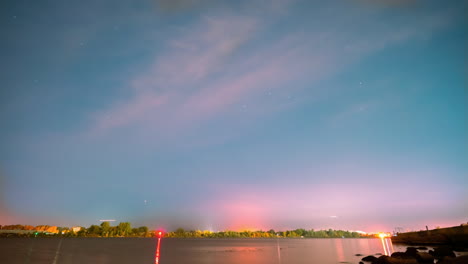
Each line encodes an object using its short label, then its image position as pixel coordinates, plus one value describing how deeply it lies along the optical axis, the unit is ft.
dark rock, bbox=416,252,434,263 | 96.27
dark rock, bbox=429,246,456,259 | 108.60
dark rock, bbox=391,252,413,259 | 93.70
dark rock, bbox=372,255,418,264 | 87.86
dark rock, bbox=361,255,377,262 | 133.83
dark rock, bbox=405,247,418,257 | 100.73
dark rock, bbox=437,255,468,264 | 74.04
